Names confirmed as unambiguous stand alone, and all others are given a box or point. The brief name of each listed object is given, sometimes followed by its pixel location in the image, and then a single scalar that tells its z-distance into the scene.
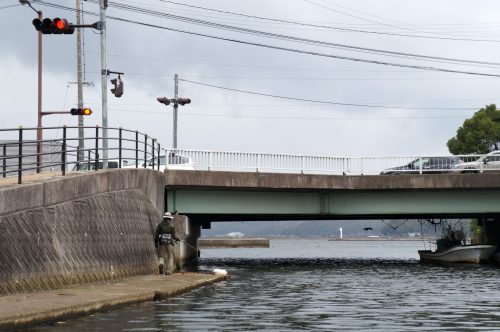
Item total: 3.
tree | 80.88
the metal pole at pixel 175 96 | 55.83
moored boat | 50.03
